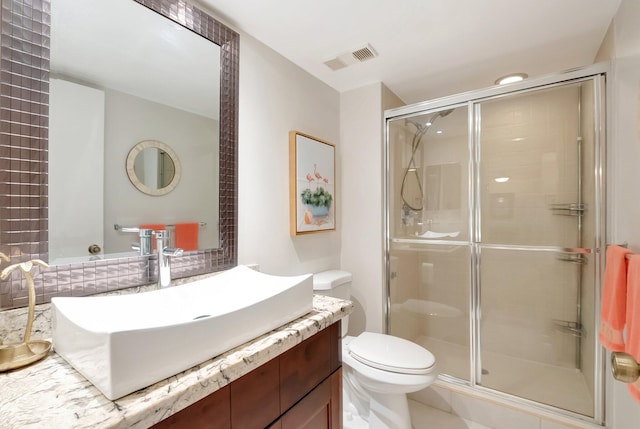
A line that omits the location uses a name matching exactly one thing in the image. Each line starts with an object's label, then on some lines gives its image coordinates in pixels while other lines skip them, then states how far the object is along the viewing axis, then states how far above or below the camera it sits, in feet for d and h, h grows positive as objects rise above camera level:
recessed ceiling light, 6.85 +3.29
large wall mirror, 2.86 +1.03
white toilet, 4.81 -2.68
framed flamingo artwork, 6.07 +0.71
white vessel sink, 1.90 -0.97
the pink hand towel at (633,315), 2.74 -1.02
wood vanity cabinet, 2.24 -1.65
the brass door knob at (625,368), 2.15 -1.14
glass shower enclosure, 5.62 -0.44
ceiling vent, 5.77 +3.28
